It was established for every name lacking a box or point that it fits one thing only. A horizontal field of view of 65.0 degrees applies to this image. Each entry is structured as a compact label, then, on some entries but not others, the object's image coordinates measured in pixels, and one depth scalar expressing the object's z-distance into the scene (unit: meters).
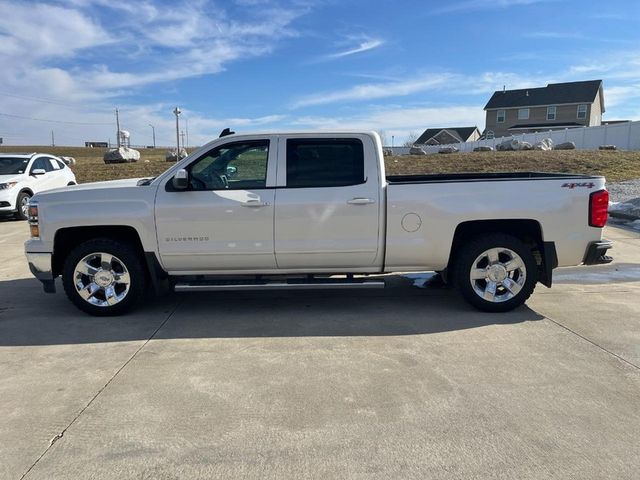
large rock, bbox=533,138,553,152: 30.62
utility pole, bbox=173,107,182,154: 32.72
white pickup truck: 5.12
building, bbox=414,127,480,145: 72.28
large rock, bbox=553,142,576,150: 31.25
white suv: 12.84
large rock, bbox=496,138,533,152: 31.23
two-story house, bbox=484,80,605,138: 58.00
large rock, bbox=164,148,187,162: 28.79
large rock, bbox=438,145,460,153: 34.35
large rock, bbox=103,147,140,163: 29.73
